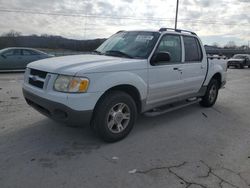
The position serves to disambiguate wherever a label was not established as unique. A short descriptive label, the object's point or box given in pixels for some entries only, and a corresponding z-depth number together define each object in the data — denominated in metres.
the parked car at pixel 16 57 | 10.41
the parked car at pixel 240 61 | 20.75
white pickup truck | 2.83
